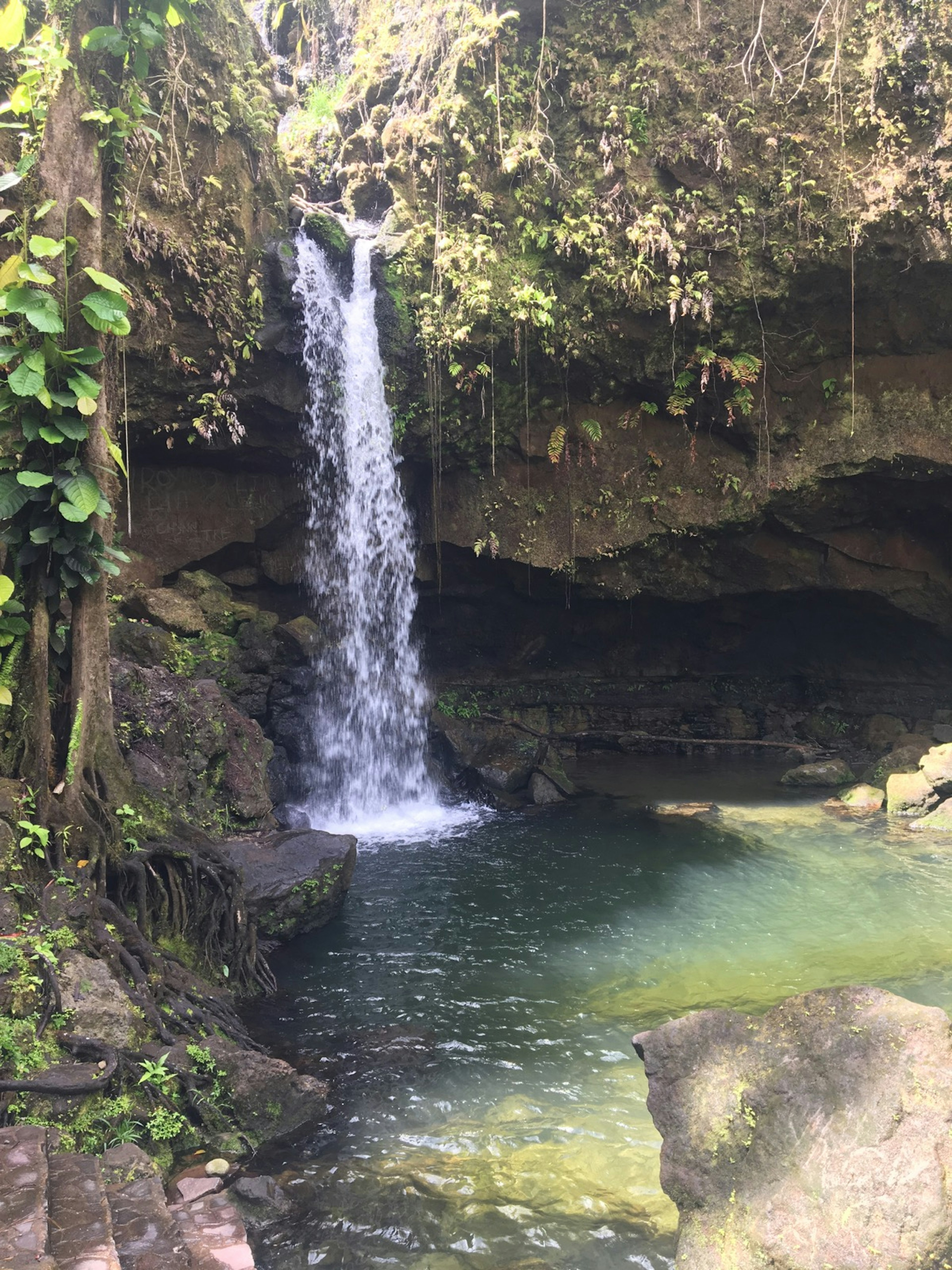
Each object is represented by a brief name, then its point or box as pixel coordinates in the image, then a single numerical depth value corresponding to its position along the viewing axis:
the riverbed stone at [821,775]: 11.96
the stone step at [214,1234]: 2.82
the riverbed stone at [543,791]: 11.75
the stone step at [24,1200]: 2.21
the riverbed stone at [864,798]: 10.65
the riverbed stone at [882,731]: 13.38
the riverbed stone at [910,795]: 10.13
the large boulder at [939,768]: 10.08
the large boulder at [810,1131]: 2.47
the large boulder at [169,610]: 9.70
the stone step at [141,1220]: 2.56
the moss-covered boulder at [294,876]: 6.68
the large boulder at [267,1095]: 4.11
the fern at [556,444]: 11.52
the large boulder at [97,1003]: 3.86
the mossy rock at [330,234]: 11.60
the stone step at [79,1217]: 2.33
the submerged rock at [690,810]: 10.63
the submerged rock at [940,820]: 9.49
